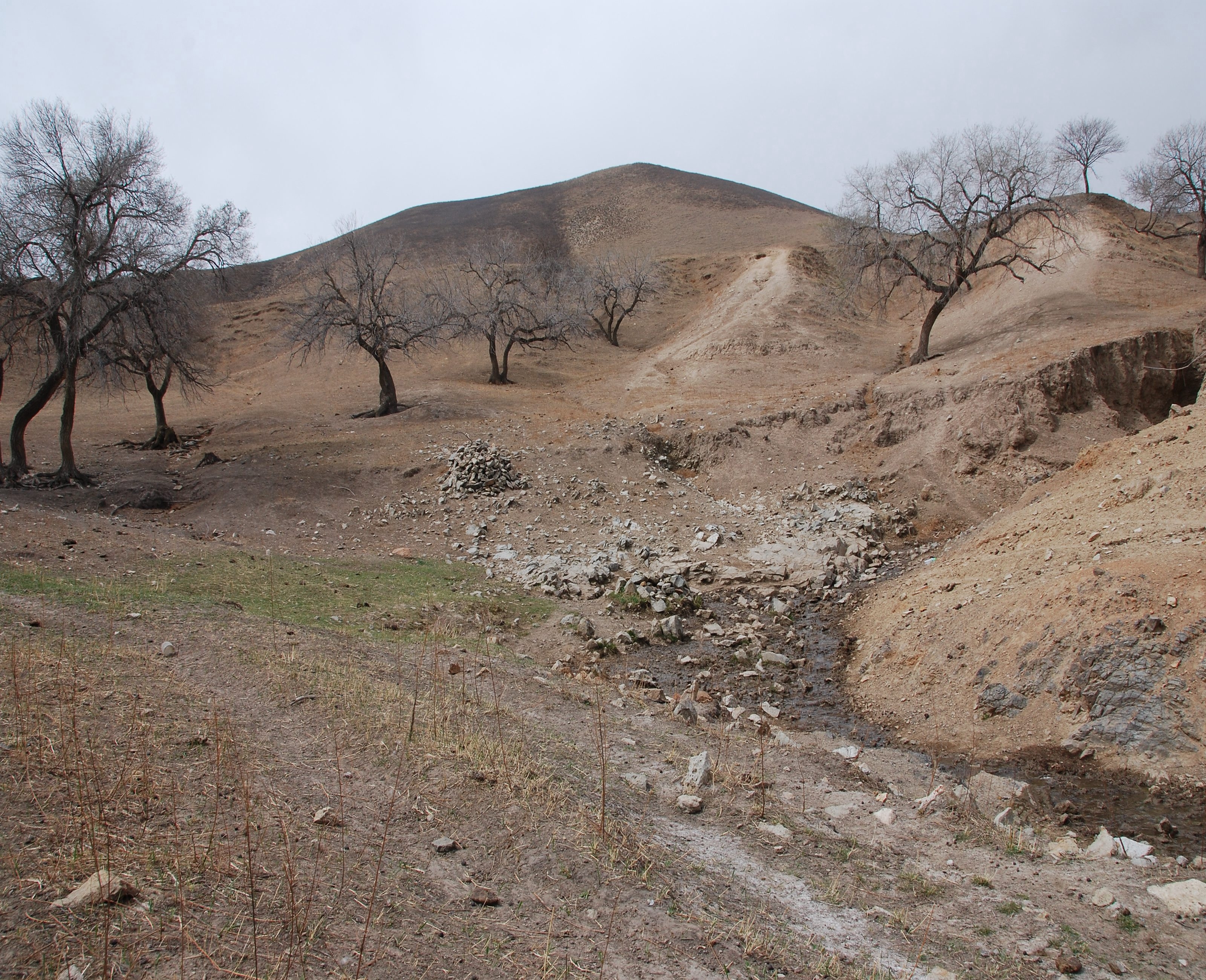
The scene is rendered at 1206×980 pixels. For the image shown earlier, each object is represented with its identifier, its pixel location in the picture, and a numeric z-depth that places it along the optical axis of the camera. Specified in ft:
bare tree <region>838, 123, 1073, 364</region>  67.41
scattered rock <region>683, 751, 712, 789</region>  17.17
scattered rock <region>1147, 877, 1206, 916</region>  12.94
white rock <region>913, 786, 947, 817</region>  17.49
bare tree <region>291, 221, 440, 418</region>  75.97
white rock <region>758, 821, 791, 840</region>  15.26
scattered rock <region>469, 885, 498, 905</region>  11.28
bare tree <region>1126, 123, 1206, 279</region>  91.81
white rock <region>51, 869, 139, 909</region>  9.46
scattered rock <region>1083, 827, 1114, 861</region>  15.48
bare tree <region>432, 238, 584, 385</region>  96.68
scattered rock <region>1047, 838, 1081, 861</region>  15.52
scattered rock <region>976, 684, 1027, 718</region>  22.65
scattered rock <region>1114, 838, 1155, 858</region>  15.36
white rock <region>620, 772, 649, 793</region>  17.01
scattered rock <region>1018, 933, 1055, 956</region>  11.71
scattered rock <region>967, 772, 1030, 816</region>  17.65
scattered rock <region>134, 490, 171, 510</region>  52.85
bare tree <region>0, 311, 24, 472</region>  52.47
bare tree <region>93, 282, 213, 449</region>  56.80
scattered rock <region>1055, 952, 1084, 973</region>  11.30
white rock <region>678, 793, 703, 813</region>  16.07
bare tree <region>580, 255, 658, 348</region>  128.47
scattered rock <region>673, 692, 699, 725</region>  23.65
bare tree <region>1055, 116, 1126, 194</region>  123.24
